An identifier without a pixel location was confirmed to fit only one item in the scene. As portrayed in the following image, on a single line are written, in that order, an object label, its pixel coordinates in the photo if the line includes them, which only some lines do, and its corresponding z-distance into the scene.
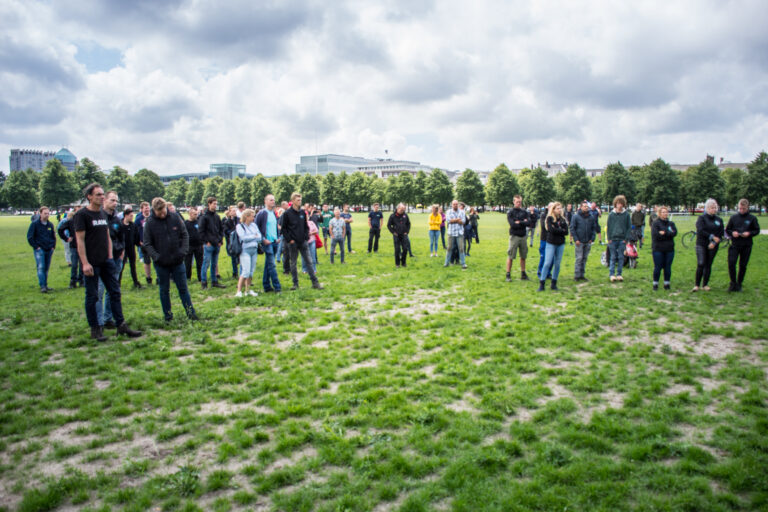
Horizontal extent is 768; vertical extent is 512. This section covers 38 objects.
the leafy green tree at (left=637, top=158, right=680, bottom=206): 80.31
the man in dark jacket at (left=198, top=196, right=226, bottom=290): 12.69
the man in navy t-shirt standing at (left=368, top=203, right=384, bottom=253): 20.34
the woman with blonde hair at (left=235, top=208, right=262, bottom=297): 10.96
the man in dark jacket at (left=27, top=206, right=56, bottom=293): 12.59
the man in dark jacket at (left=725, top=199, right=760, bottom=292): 10.85
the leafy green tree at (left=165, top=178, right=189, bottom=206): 134.50
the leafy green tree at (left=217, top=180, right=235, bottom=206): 117.71
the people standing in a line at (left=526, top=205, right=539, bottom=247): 18.56
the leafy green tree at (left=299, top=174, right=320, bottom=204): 103.88
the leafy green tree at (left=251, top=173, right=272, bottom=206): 109.00
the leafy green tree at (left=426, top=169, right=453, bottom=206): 93.94
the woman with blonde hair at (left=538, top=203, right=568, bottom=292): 11.15
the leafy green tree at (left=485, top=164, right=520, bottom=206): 95.00
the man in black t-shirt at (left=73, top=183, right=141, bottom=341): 7.38
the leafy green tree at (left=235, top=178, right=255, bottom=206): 113.34
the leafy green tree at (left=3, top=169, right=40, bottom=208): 82.84
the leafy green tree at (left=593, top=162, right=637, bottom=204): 82.38
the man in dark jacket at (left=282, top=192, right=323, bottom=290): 11.70
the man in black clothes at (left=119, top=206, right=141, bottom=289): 12.02
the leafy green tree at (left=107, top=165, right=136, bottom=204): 100.56
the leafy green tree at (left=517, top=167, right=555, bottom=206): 89.75
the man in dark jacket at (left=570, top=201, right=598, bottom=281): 12.77
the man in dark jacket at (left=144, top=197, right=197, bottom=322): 8.38
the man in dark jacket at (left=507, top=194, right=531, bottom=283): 12.63
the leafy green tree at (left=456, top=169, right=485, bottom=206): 93.38
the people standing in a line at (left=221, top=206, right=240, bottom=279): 15.48
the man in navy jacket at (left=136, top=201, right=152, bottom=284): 13.35
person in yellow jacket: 17.98
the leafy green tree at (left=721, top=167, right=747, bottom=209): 76.93
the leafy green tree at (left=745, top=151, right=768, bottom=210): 72.31
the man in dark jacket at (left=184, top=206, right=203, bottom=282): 12.62
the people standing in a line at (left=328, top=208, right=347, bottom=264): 17.92
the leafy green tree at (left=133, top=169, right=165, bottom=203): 119.25
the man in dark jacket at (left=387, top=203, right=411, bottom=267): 15.95
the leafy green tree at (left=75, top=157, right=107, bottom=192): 80.56
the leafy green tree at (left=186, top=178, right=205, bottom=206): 128.81
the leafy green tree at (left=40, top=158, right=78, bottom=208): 72.50
